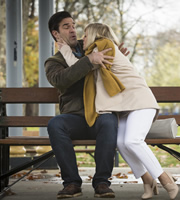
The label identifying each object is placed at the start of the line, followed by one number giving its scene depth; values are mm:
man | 5019
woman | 4995
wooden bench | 6295
